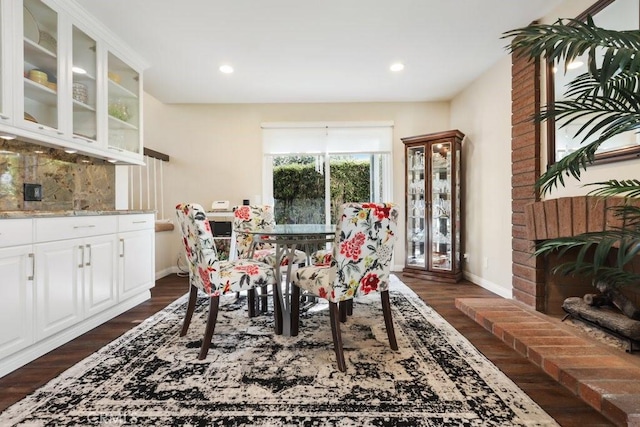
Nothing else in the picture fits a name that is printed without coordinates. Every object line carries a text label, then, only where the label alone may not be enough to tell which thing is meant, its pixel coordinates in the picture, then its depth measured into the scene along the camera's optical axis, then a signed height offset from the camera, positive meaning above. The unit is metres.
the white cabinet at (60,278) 1.72 -0.43
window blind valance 4.39 +1.08
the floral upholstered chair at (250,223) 3.14 -0.09
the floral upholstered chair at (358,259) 1.71 -0.26
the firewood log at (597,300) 2.11 -0.60
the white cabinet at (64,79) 1.90 +1.01
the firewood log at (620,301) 1.91 -0.57
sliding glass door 4.48 +0.44
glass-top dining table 2.10 -0.28
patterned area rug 1.34 -0.86
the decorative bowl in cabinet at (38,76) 2.10 +0.95
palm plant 1.04 +0.46
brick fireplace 1.93 -0.10
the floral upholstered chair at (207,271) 1.87 -0.37
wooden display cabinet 3.77 +0.09
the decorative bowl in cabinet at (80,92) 2.45 +0.98
